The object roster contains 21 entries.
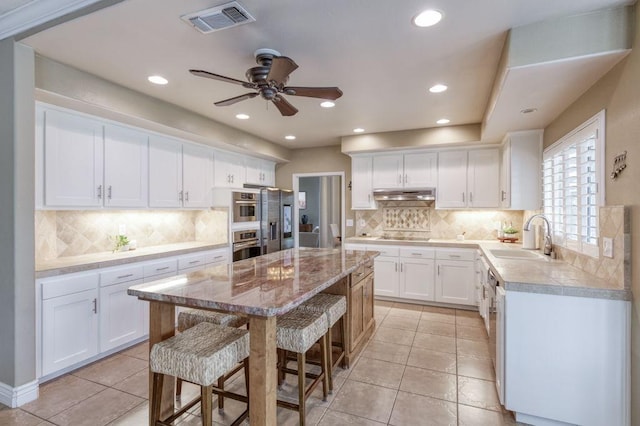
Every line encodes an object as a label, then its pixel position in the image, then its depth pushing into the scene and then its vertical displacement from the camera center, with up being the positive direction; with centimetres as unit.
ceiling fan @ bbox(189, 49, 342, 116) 216 +90
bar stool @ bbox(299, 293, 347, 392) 236 -72
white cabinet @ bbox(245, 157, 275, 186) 521 +71
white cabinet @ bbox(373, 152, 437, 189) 474 +64
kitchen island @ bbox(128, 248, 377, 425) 160 -43
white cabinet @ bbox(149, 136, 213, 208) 366 +48
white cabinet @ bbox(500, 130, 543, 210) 356 +48
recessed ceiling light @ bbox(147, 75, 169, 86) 279 +117
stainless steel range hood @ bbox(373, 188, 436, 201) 470 +27
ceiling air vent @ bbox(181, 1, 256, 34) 180 +113
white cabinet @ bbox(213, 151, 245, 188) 455 +62
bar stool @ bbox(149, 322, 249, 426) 160 -74
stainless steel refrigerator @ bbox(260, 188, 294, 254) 515 -10
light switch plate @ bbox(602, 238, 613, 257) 199 -21
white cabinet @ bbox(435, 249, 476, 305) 427 -85
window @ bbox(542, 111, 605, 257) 222 +22
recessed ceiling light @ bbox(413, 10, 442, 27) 188 +115
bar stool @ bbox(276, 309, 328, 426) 198 -78
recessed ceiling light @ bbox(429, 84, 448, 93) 297 +116
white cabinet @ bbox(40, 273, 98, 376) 253 -88
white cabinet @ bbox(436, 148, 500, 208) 445 +48
